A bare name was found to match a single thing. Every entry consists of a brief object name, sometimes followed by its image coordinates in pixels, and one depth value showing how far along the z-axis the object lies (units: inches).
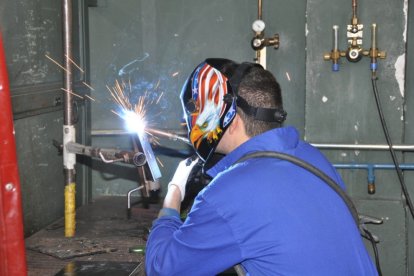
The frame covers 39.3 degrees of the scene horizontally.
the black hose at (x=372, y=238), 93.4
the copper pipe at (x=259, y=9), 138.5
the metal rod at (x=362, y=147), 134.2
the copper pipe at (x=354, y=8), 132.1
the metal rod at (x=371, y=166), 135.8
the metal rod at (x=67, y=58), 99.7
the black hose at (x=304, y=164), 66.0
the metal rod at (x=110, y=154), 88.2
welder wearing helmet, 62.1
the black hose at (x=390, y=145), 133.9
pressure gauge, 135.6
